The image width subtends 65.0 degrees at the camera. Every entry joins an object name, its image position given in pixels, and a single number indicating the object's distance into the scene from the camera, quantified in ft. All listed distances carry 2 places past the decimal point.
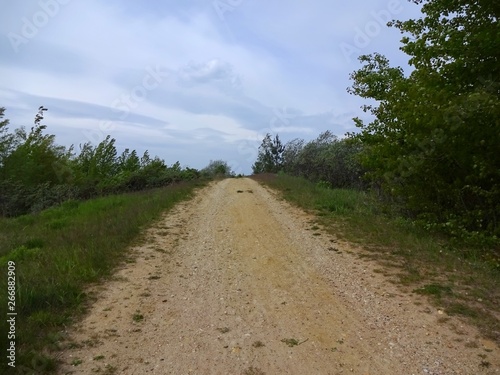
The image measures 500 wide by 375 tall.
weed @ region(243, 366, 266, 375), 11.79
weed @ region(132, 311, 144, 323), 15.35
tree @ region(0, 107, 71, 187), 83.10
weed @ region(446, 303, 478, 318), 15.30
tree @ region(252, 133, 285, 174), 154.05
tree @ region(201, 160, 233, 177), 164.75
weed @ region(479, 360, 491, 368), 12.08
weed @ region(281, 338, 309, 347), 13.44
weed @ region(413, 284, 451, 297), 17.38
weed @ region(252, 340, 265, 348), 13.31
